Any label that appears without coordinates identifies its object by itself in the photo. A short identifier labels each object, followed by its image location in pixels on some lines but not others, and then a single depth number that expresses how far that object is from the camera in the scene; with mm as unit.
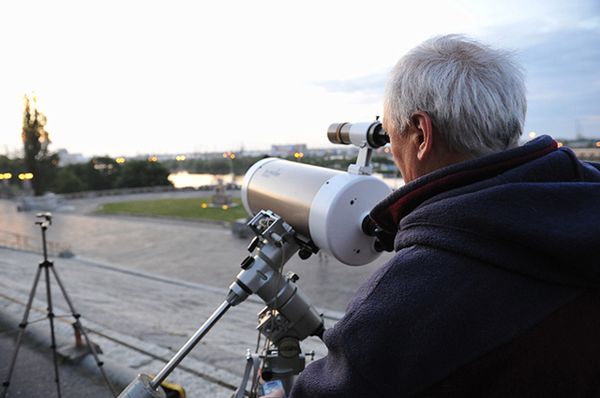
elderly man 820
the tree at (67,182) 37062
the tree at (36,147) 32625
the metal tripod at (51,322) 3090
